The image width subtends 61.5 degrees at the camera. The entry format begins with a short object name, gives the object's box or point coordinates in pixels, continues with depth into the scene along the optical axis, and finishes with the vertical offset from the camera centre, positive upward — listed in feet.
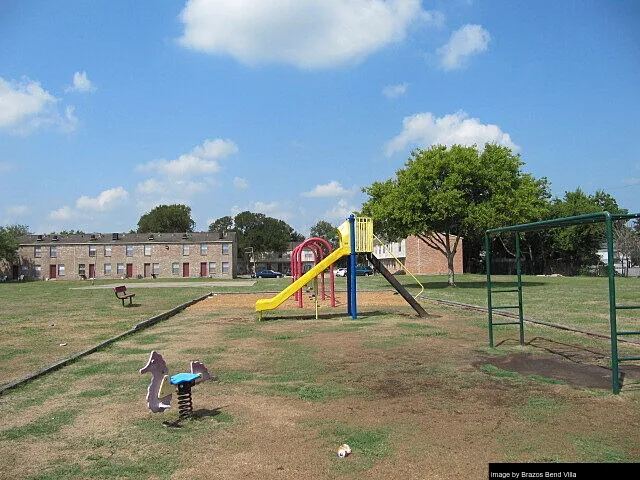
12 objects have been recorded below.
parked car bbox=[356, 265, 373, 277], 239.09 -4.69
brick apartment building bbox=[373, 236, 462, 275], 220.23 -0.05
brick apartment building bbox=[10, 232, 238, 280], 243.81 +2.30
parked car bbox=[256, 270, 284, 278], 255.70 -6.03
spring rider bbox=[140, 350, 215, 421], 19.21 -4.53
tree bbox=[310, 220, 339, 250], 436.76 +26.08
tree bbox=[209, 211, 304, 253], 340.59 +20.78
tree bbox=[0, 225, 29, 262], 226.17 +8.40
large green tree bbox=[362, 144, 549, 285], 105.60 +12.78
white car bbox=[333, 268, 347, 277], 229.66 -5.48
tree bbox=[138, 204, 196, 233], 335.47 +27.08
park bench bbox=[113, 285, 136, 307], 72.18 -3.98
